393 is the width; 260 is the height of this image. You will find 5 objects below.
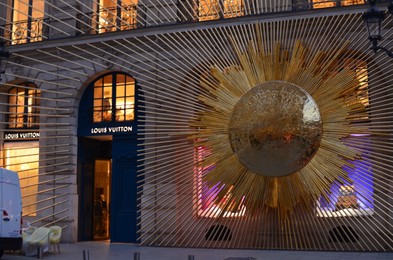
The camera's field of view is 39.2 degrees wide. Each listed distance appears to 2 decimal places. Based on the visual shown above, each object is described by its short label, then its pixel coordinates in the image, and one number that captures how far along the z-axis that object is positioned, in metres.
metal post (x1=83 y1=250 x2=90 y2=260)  8.11
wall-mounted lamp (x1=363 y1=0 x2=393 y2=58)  9.03
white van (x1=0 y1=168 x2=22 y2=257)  10.60
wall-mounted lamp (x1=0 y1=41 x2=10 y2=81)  12.02
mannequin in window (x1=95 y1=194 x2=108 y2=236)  15.95
